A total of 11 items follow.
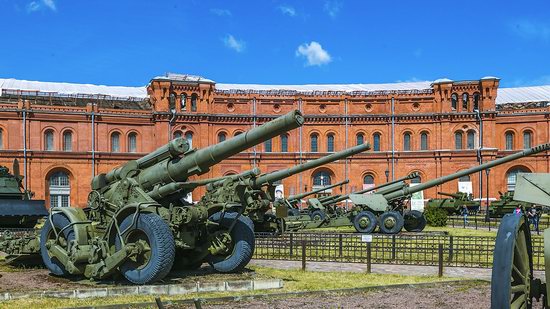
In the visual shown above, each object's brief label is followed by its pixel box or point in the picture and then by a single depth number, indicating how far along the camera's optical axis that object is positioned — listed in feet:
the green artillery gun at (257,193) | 39.34
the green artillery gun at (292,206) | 81.14
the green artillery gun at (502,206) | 110.01
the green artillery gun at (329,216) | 75.97
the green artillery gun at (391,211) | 71.56
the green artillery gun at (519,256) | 13.94
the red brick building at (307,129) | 142.92
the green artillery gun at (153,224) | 32.04
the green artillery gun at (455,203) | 115.55
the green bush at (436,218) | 92.38
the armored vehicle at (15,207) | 70.28
